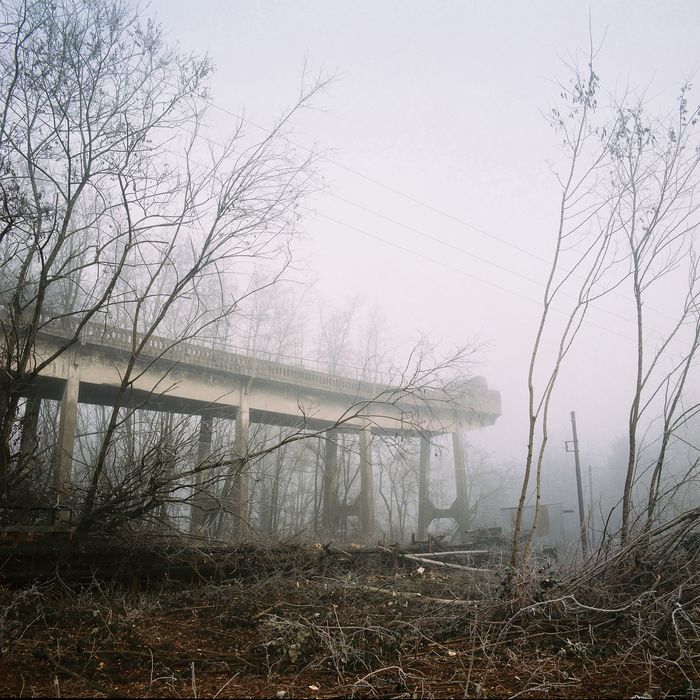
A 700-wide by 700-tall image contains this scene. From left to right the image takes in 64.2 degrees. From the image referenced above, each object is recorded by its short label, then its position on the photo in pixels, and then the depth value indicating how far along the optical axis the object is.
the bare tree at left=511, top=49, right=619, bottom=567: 5.60
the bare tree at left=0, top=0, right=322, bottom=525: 7.40
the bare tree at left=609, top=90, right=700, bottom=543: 6.89
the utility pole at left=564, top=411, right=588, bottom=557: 21.22
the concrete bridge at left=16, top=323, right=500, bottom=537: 16.67
